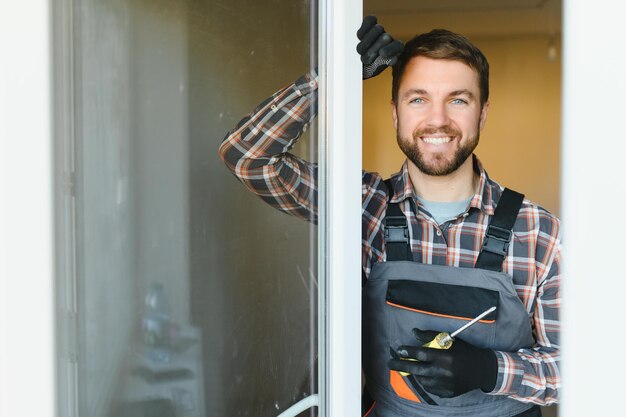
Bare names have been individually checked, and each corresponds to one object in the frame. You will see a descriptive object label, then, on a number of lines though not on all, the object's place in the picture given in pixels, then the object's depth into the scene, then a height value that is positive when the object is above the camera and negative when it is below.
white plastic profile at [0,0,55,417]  0.98 -0.03
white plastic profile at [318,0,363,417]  0.91 -0.02
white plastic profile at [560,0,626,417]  0.46 -0.01
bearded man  1.20 -0.12
